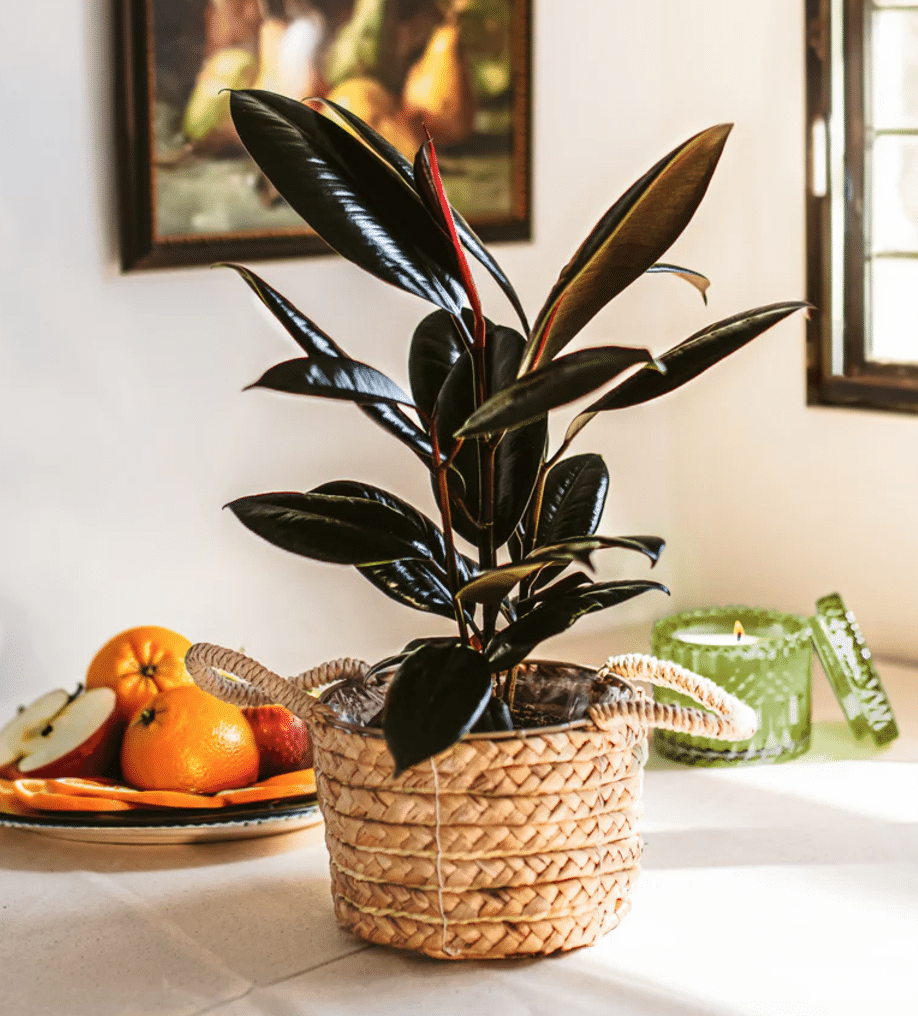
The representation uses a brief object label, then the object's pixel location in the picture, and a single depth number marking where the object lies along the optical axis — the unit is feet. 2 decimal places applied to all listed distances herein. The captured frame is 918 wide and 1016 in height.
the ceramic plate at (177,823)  5.04
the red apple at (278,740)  5.23
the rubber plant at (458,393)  4.37
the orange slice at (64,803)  5.05
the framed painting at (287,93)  6.35
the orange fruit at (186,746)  5.09
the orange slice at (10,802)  5.08
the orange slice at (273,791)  5.07
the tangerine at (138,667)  5.26
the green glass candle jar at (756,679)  5.47
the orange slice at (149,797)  5.05
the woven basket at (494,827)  4.54
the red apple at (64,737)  5.19
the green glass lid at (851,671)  5.66
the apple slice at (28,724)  5.22
